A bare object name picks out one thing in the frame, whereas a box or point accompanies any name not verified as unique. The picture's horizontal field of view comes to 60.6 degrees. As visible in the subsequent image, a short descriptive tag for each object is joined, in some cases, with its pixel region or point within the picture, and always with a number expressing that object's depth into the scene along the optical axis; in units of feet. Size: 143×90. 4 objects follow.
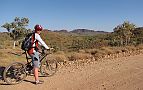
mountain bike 11.90
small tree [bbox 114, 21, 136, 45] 55.15
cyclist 11.70
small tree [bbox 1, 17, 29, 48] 68.26
